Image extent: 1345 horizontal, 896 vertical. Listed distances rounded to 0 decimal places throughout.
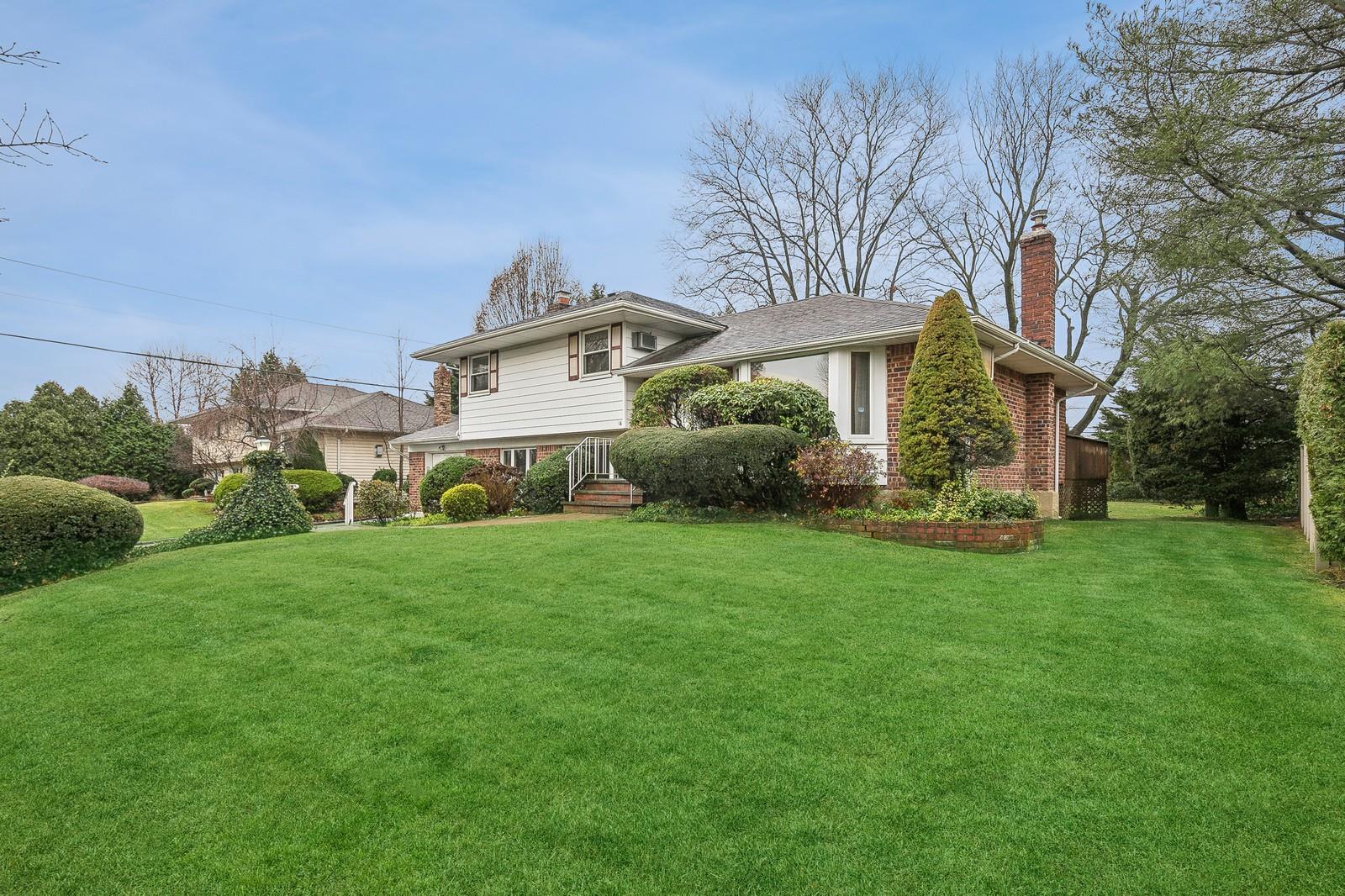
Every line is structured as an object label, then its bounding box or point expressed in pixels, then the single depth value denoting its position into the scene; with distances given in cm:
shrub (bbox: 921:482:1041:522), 912
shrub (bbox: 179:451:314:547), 1155
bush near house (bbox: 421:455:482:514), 1714
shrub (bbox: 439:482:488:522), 1459
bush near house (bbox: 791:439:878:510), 1045
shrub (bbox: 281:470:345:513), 2100
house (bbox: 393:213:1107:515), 1259
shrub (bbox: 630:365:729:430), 1323
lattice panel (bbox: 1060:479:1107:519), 1609
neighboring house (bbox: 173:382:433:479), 2702
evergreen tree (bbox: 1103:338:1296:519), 1302
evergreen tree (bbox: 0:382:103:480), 2472
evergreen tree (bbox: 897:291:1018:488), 962
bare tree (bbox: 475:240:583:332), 3100
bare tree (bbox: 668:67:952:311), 2584
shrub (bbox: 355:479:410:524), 1939
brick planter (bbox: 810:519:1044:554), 852
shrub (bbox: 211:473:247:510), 2011
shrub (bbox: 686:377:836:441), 1172
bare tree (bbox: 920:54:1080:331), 2432
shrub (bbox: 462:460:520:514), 1558
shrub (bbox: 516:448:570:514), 1522
